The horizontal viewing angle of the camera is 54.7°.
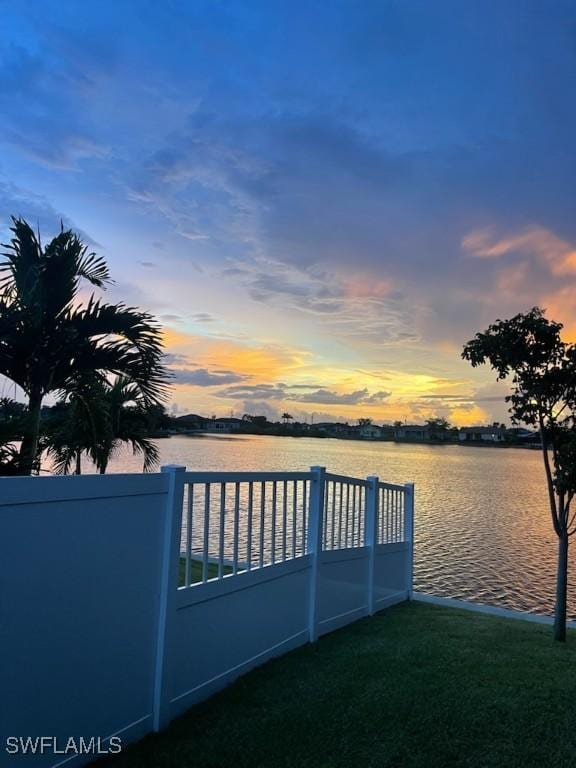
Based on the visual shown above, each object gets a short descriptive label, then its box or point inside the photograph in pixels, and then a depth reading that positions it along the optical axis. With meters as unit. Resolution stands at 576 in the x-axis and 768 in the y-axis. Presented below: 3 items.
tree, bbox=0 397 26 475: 3.79
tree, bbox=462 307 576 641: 5.46
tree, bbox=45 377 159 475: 5.59
